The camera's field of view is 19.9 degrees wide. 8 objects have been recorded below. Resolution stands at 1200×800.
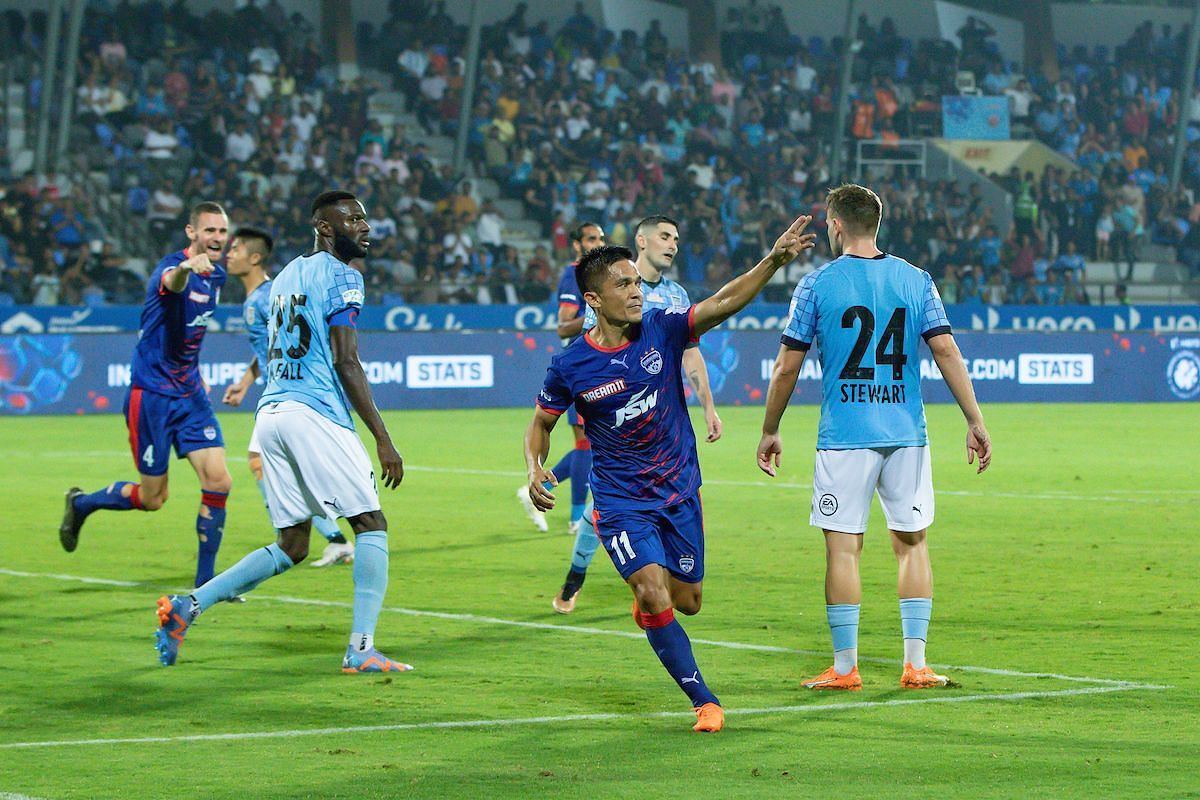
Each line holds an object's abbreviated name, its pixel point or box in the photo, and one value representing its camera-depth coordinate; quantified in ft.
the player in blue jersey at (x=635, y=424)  44.54
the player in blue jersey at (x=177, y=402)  65.36
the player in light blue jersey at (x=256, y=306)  73.75
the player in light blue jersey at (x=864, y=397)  48.27
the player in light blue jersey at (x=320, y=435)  51.55
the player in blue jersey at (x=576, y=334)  79.67
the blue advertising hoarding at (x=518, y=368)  161.30
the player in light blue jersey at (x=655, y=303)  62.40
